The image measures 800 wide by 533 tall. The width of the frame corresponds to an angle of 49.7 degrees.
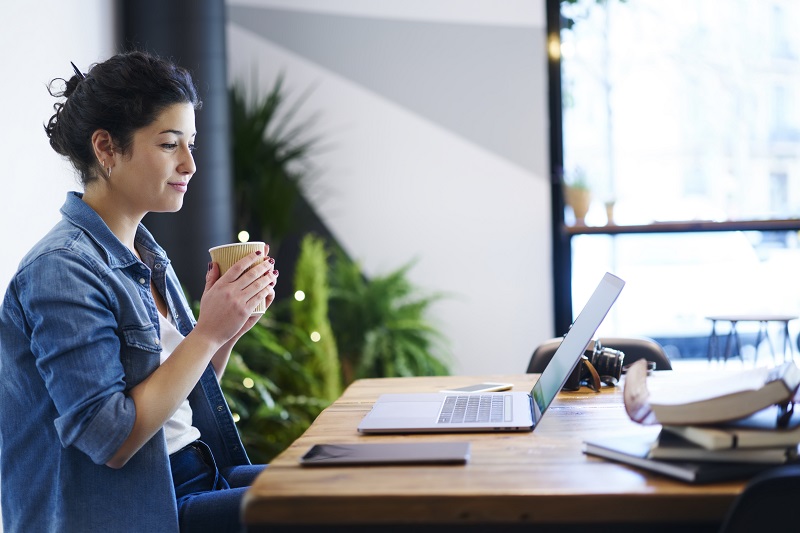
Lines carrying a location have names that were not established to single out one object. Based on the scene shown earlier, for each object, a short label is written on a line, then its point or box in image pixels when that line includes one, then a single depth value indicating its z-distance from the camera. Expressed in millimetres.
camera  1974
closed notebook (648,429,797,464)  1269
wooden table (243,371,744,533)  1190
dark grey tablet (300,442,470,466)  1371
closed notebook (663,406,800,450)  1259
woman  1495
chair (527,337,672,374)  2406
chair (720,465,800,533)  1110
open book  1270
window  4434
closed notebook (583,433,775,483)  1234
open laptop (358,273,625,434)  1597
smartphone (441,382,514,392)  2002
